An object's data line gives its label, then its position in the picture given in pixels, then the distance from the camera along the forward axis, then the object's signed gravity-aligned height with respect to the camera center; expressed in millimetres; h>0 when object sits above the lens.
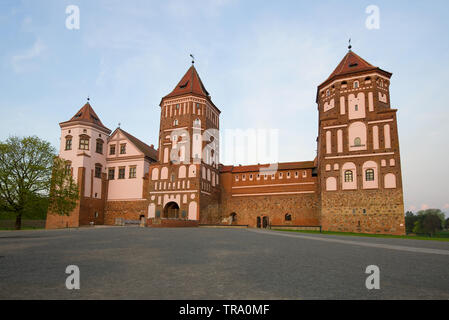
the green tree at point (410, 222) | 103912 -5680
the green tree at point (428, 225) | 81169 -5150
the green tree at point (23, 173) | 25547 +2497
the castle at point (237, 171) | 30266 +4078
